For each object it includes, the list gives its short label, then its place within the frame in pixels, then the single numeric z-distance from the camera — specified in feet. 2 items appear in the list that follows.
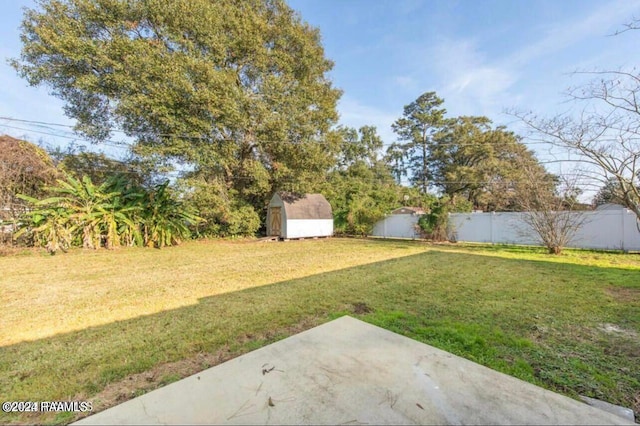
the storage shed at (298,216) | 45.62
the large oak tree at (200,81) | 32.48
